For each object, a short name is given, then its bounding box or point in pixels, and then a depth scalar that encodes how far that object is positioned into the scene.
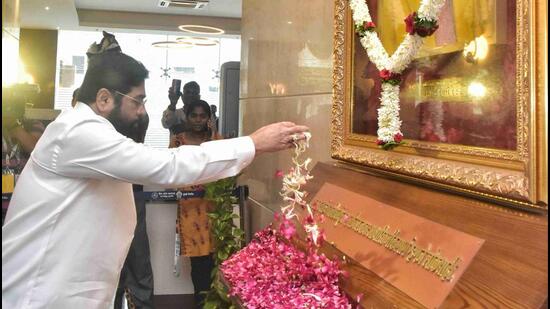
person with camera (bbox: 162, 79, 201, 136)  4.14
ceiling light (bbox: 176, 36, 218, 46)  5.66
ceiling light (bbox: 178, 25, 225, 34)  5.90
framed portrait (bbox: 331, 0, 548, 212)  1.01
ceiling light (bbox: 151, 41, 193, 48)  5.52
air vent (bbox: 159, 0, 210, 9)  5.29
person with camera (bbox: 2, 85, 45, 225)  3.01
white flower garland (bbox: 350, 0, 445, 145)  1.25
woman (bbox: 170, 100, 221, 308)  3.44
